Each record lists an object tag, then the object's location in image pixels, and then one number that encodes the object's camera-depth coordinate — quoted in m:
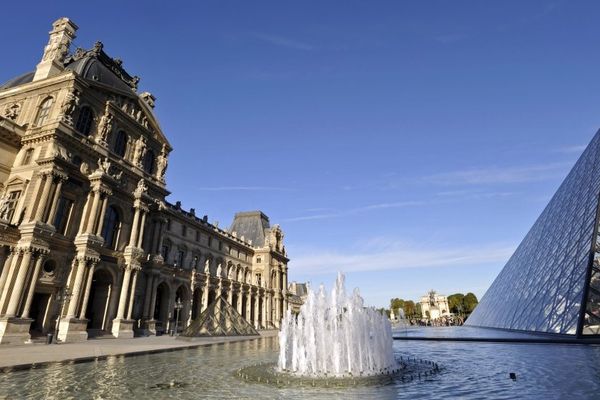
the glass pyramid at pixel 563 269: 21.72
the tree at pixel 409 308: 146.15
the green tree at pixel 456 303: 127.22
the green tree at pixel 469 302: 123.75
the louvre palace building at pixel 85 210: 24.11
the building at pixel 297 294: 83.13
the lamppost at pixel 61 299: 24.09
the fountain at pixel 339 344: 12.38
